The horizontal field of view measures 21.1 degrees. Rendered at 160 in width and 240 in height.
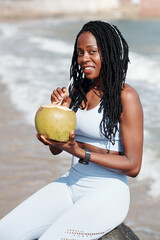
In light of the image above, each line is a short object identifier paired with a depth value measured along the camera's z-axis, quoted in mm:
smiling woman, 2357
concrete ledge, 2602
